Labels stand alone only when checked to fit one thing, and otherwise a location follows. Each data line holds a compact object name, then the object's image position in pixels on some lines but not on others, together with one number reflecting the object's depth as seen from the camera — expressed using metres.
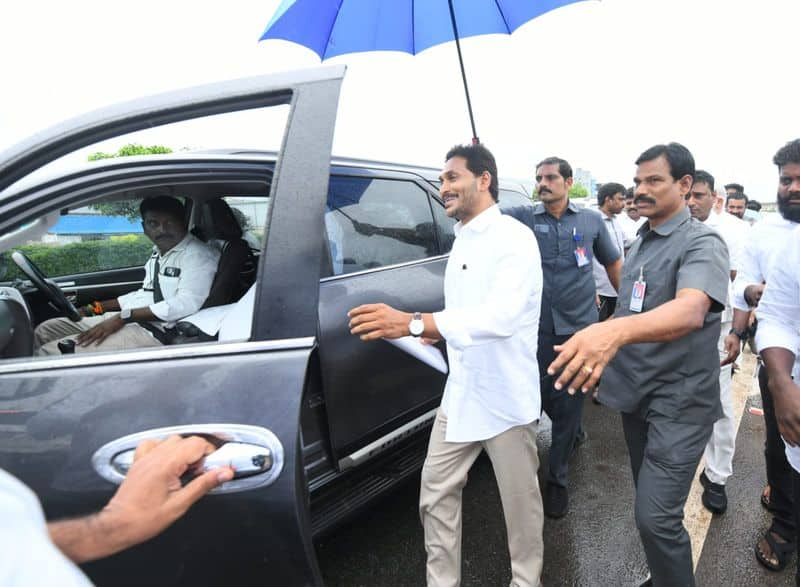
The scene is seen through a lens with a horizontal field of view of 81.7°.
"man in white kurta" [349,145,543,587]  1.66
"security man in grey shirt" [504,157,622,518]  2.56
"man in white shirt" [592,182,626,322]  4.25
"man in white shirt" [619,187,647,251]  5.02
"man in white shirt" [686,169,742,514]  2.40
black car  1.04
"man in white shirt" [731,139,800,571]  1.80
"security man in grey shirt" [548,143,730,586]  1.49
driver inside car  2.18
